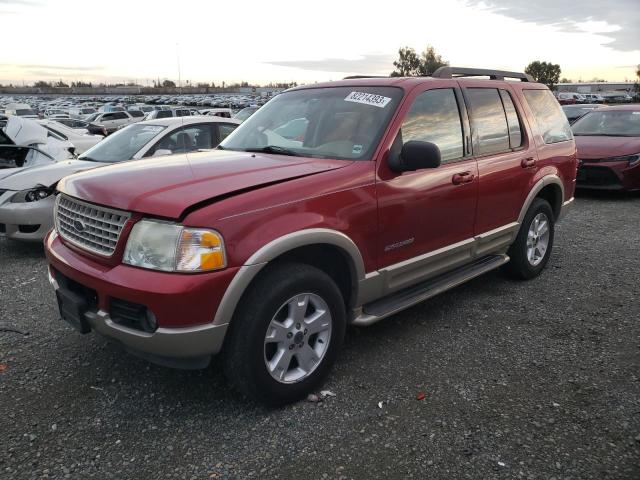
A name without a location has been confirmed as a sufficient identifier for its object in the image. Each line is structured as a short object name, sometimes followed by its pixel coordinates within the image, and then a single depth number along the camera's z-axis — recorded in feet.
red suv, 8.66
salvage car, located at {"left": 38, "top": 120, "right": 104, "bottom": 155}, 37.29
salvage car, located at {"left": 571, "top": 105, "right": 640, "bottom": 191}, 30.04
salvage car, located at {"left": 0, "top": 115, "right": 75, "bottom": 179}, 22.81
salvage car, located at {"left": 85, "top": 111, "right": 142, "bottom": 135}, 88.63
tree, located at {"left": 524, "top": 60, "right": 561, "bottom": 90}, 257.34
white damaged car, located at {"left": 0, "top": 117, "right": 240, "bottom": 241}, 19.51
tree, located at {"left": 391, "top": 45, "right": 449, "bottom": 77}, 241.96
